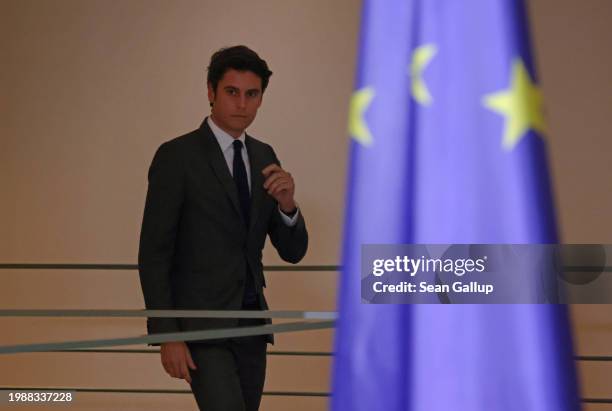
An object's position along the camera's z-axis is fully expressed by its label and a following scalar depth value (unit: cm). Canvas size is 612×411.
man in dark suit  1054
